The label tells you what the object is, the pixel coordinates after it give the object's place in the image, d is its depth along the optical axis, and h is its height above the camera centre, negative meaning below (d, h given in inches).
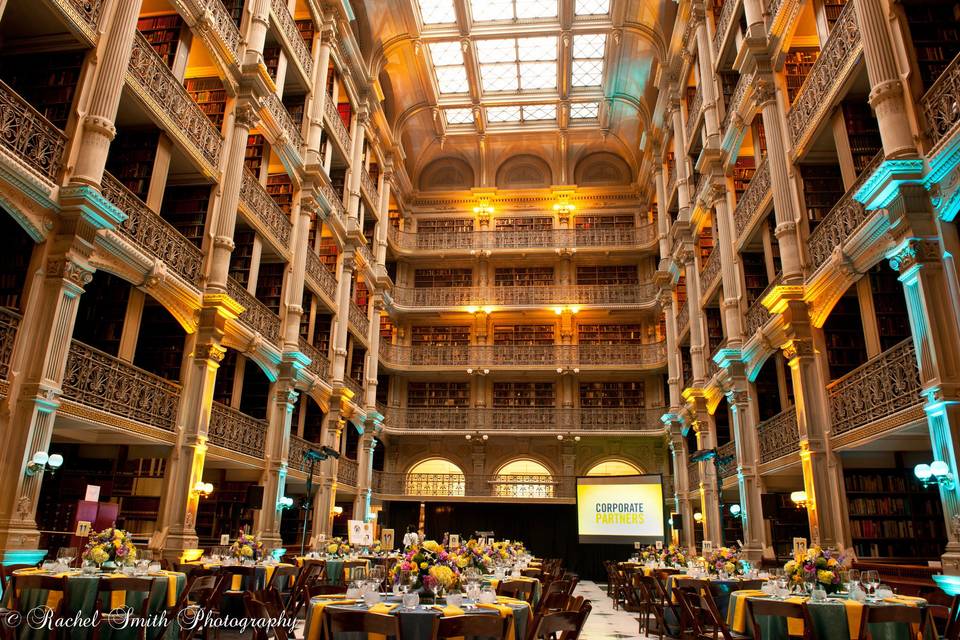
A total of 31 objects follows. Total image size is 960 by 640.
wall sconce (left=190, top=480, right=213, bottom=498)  377.1 +20.1
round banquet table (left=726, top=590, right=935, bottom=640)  188.7 -22.8
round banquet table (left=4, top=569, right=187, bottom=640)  213.6 -23.6
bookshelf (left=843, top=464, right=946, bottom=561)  339.0 +10.6
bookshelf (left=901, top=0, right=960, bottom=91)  284.7 +211.4
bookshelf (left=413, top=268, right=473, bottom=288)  937.5 +334.8
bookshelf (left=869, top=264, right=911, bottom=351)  346.0 +115.9
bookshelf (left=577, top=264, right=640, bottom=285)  916.6 +336.9
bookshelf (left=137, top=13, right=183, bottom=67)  405.4 +286.1
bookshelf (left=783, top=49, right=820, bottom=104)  434.9 +291.9
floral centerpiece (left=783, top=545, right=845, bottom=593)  211.5 -10.0
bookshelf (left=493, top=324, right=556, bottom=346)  904.3 +253.3
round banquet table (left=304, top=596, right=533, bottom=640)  165.3 -20.5
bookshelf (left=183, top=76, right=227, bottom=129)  462.9 +283.8
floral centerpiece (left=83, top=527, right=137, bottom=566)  233.9 -9.0
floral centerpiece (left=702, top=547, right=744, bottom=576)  326.6 -12.9
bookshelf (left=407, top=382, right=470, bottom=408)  893.2 +171.6
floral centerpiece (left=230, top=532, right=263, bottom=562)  350.9 -12.0
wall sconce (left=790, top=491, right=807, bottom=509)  396.2 +22.5
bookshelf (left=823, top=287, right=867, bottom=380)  381.4 +110.1
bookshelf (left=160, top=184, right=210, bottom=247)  429.7 +194.5
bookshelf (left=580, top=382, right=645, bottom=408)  871.1 +171.7
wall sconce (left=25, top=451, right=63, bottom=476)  256.4 +20.8
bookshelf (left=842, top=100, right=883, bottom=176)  353.7 +202.8
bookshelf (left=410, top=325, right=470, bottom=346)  916.6 +252.7
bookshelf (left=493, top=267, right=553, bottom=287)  923.6 +333.9
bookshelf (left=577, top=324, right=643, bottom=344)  894.4 +253.1
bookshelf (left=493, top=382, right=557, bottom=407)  882.8 +171.6
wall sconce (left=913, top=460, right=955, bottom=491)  232.5 +22.0
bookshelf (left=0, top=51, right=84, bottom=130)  310.5 +197.2
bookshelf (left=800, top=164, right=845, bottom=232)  395.5 +196.8
